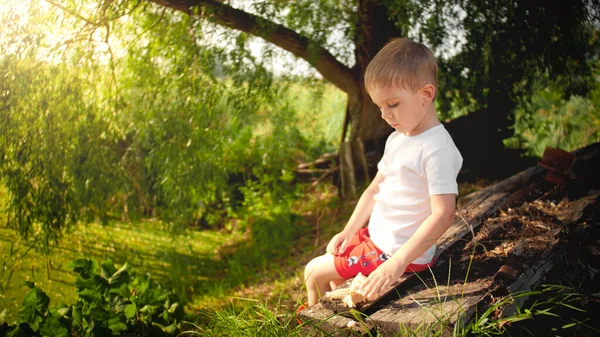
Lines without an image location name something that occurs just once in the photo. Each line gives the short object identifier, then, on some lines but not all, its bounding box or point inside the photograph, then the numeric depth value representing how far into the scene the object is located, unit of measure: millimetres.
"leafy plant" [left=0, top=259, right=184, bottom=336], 3099
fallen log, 2188
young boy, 2266
